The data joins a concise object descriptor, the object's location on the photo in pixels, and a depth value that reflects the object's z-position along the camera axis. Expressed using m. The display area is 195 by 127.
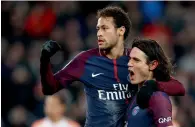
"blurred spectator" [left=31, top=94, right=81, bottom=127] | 18.00
